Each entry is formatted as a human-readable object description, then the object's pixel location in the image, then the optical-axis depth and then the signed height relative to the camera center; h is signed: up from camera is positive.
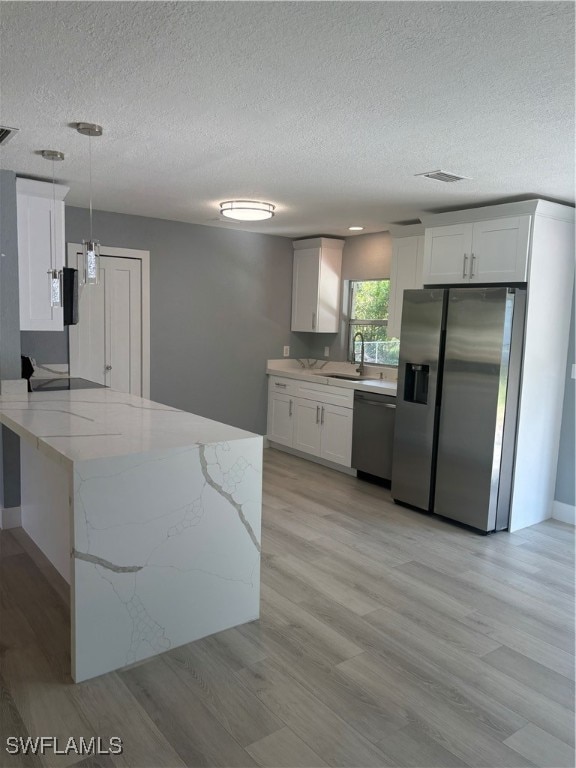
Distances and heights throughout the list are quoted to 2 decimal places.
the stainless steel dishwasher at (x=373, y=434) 4.82 -0.94
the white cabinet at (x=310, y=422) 5.33 -0.98
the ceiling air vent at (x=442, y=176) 3.26 +0.87
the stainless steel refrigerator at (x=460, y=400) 3.84 -0.50
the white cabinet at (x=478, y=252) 3.87 +0.55
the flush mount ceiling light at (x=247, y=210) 4.31 +0.83
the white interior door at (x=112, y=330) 5.04 -0.13
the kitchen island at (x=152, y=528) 2.26 -0.89
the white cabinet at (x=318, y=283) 6.02 +0.42
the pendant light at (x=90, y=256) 2.72 +0.29
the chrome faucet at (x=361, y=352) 5.89 -0.29
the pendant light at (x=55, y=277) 3.12 +0.20
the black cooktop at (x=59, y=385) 3.94 -0.51
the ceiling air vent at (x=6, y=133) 2.72 +0.86
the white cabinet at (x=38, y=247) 3.80 +0.44
